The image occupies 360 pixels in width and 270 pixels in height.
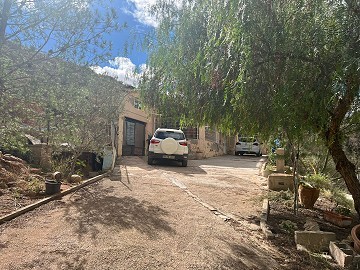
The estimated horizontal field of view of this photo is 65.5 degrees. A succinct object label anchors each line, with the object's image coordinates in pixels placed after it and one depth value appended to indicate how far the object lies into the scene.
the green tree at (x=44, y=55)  3.61
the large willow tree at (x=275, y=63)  3.61
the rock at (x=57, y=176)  6.75
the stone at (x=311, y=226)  4.97
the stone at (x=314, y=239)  4.43
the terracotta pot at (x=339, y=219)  5.80
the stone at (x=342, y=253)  3.74
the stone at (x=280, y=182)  8.66
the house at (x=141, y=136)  16.70
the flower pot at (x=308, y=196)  7.05
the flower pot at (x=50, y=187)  6.25
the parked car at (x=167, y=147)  12.86
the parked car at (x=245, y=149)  25.20
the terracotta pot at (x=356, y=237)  4.07
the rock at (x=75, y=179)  8.05
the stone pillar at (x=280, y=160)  10.15
